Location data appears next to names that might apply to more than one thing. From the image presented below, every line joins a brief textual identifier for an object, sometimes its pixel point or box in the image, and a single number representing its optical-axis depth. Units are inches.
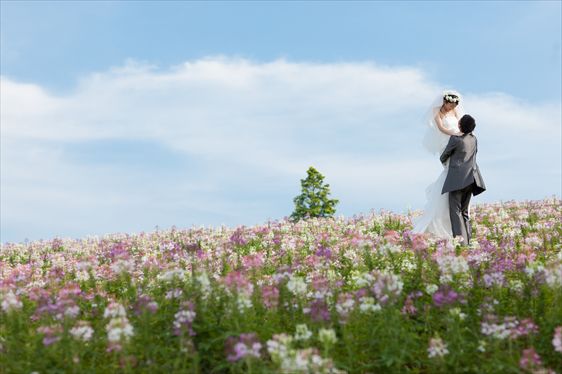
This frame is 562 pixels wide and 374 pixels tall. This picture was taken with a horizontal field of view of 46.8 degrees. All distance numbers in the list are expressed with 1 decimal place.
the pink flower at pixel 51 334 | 239.3
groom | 583.2
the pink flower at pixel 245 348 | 223.0
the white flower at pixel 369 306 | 259.4
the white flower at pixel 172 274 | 291.0
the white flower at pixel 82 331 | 250.9
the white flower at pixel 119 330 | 230.8
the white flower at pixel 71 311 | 258.3
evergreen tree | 1238.9
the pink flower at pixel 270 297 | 277.1
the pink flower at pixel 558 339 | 231.5
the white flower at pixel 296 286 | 279.1
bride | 613.9
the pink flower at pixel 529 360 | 221.8
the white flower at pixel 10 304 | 274.3
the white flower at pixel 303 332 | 235.4
